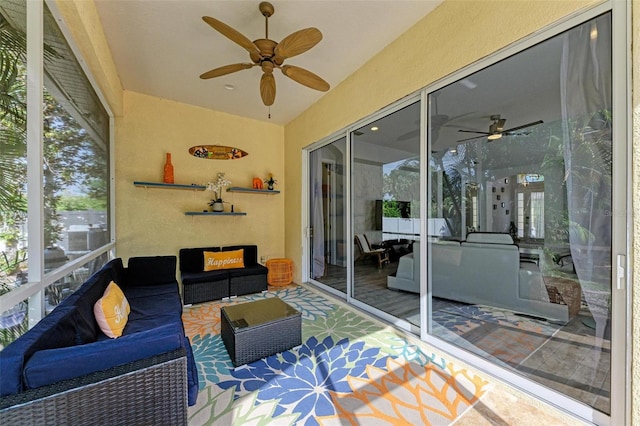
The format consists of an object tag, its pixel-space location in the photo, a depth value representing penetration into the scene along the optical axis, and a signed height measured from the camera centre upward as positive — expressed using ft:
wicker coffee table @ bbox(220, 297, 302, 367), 6.92 -3.41
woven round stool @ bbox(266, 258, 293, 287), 15.33 -3.64
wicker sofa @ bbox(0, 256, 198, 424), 3.08 -2.26
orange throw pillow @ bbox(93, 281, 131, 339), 6.09 -2.54
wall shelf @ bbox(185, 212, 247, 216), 13.68 -0.04
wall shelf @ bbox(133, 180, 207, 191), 12.41 +1.37
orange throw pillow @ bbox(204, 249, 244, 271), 13.19 -2.54
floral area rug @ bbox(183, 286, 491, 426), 5.30 -4.22
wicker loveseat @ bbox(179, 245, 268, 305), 11.68 -3.26
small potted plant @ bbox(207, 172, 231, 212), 14.32 +1.34
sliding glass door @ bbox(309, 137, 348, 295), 12.90 -0.22
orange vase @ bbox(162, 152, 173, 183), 13.12 +2.04
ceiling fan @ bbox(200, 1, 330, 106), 6.49 +4.53
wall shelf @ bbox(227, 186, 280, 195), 14.60 +1.33
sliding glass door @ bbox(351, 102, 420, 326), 9.32 +0.02
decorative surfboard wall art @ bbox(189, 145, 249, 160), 14.19 +3.49
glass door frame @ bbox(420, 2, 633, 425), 4.64 -0.15
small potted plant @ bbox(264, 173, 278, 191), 16.14 +2.00
